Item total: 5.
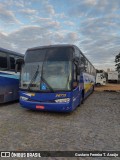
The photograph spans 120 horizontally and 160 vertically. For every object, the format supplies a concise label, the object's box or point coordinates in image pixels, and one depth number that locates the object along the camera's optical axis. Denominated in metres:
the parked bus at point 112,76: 33.55
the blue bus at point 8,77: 6.55
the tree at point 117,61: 44.66
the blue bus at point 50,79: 5.07
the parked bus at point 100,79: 23.72
